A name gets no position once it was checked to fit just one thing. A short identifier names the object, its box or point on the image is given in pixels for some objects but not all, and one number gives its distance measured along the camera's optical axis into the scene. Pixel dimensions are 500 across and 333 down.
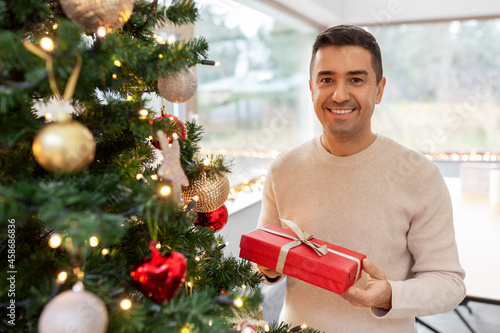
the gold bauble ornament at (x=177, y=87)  0.72
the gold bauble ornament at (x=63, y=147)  0.49
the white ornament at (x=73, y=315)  0.50
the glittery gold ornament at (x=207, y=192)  0.87
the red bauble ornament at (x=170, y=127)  0.67
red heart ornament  0.64
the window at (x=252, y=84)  2.48
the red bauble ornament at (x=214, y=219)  1.06
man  1.07
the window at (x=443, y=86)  3.93
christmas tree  0.50
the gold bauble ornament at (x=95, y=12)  0.60
